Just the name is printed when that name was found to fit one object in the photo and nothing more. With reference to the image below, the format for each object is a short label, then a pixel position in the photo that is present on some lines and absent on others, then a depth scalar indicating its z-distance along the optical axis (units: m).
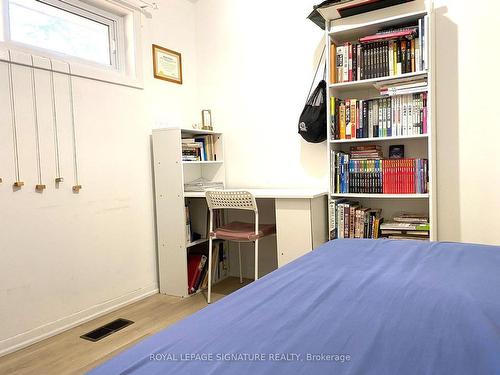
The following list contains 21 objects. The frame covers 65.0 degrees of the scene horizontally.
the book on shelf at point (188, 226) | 3.07
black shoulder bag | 2.87
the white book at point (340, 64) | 2.73
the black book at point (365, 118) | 2.67
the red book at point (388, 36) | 2.47
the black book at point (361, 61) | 2.65
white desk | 2.68
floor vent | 2.37
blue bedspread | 0.73
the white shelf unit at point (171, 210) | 3.02
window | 2.41
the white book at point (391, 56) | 2.55
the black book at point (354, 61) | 2.68
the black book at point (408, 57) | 2.50
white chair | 2.75
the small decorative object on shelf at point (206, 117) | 3.56
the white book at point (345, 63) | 2.71
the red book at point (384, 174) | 2.62
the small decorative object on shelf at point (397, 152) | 2.75
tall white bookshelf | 2.45
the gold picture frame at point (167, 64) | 3.21
